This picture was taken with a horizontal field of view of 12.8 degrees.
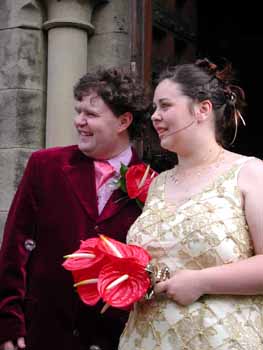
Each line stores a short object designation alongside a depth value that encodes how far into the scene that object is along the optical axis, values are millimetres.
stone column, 6144
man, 3888
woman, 3036
